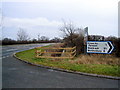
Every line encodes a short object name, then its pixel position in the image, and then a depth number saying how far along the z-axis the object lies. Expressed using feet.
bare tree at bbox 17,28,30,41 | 227.46
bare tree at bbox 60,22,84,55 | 45.99
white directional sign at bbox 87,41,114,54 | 34.73
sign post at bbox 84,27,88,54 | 39.24
